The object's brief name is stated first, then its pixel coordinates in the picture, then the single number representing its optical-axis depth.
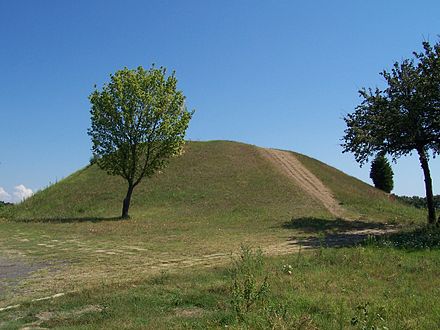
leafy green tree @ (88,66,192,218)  32.16
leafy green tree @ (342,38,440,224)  23.88
